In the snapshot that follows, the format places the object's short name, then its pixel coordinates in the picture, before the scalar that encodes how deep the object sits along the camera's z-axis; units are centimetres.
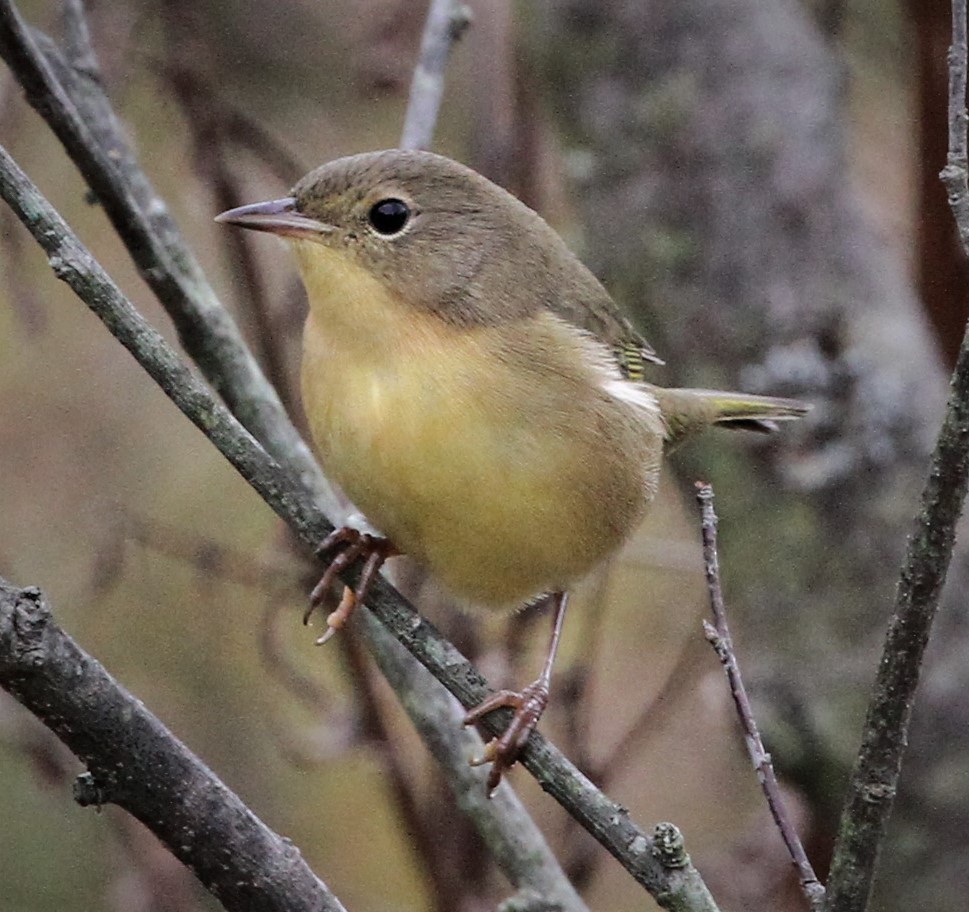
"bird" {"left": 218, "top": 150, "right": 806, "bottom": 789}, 557
